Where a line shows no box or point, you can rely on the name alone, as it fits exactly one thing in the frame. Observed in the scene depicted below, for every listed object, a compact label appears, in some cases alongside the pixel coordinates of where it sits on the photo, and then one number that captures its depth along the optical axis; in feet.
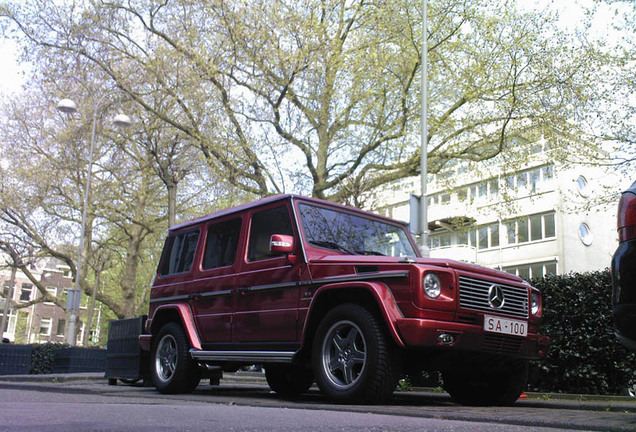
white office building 128.98
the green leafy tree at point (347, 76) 58.85
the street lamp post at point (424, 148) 43.37
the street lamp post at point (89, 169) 74.12
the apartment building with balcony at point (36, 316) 229.04
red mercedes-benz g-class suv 20.15
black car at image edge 13.99
